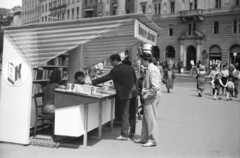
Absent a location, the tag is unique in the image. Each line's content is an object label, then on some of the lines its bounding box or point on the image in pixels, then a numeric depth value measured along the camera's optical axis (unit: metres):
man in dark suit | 6.70
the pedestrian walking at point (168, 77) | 18.98
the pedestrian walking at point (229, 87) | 15.95
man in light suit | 6.30
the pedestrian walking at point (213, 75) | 17.90
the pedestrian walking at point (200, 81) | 16.86
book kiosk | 6.05
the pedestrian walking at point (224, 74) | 16.44
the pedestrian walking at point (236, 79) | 17.58
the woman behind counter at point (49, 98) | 6.38
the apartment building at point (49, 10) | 65.72
